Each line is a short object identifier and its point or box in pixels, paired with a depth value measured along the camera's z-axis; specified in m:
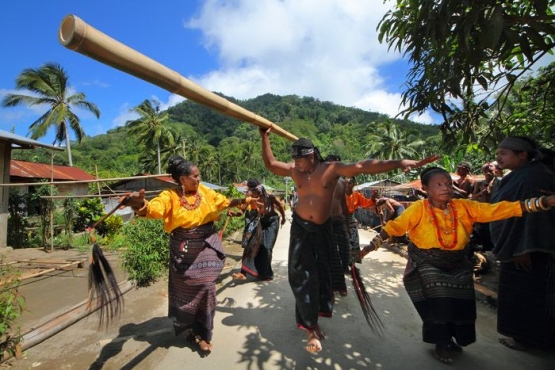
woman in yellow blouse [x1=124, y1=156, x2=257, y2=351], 3.45
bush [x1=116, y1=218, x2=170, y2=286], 6.05
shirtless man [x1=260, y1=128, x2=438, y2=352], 3.37
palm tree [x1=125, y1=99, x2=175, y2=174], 37.00
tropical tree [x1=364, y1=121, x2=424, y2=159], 37.25
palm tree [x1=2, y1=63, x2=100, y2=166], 26.67
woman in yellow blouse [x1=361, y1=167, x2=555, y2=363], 2.96
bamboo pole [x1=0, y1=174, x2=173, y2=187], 3.40
